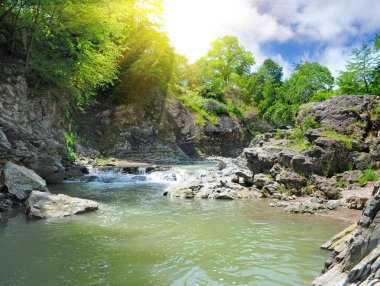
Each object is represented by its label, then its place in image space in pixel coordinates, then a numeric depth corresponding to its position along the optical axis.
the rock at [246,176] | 17.14
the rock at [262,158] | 17.19
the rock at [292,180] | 14.98
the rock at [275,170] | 16.27
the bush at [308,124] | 17.72
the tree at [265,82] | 53.19
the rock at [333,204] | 12.41
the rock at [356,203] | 12.18
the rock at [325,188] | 13.88
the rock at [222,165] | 23.78
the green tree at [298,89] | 40.94
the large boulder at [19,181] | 12.27
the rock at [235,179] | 17.66
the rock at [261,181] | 16.16
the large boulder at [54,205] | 10.71
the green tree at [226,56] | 61.00
